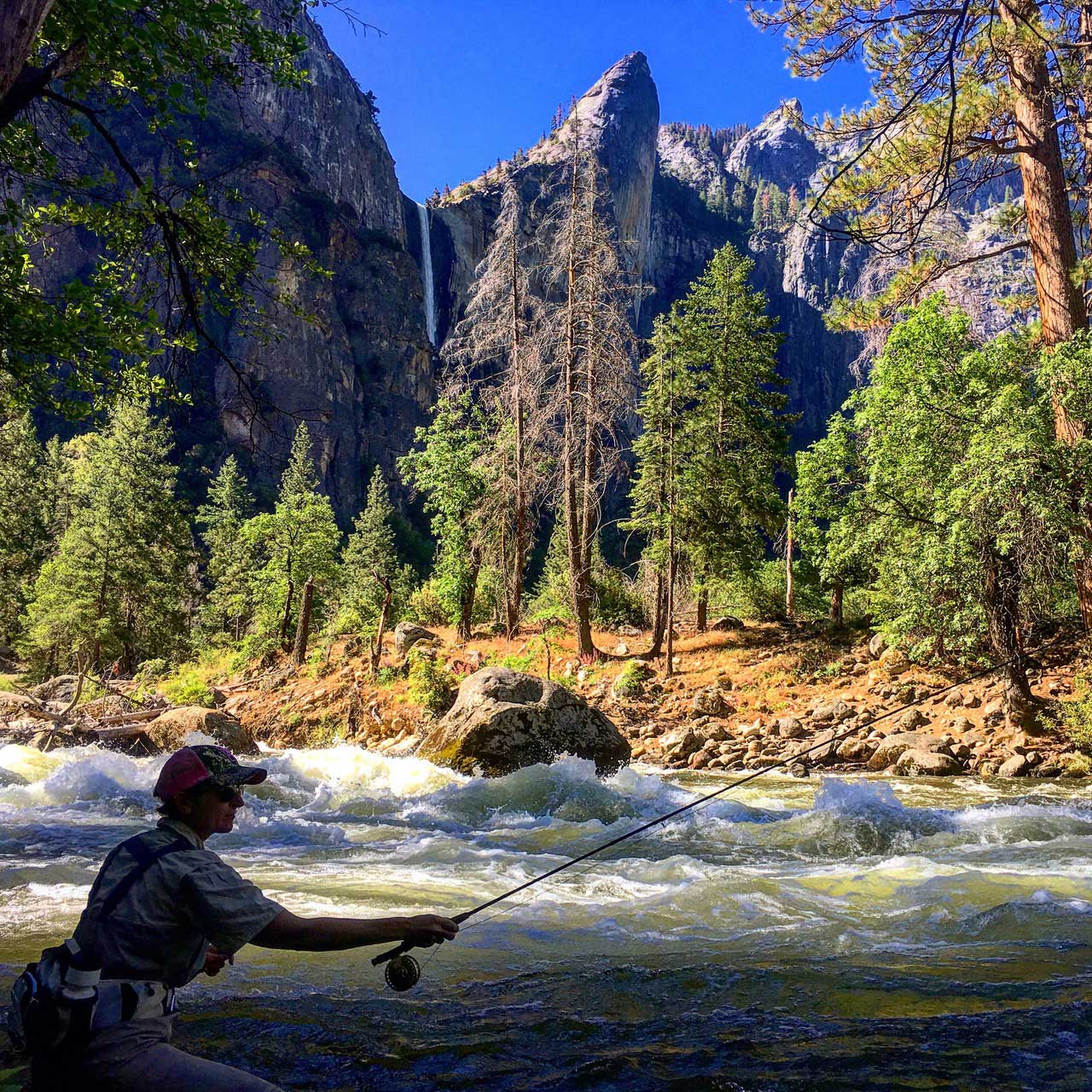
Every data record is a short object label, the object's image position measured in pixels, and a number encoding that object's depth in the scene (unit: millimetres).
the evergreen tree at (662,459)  21344
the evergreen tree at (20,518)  39000
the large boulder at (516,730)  12531
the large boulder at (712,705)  18109
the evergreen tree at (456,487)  25047
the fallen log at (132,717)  16938
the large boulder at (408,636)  22359
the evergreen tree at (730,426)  21891
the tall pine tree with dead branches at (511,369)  22328
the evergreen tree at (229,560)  40625
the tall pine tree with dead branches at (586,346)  20328
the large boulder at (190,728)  15430
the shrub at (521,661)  20953
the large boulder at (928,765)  12766
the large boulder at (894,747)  13719
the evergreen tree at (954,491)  12539
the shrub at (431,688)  18609
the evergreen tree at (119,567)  31500
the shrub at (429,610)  27875
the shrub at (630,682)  19266
